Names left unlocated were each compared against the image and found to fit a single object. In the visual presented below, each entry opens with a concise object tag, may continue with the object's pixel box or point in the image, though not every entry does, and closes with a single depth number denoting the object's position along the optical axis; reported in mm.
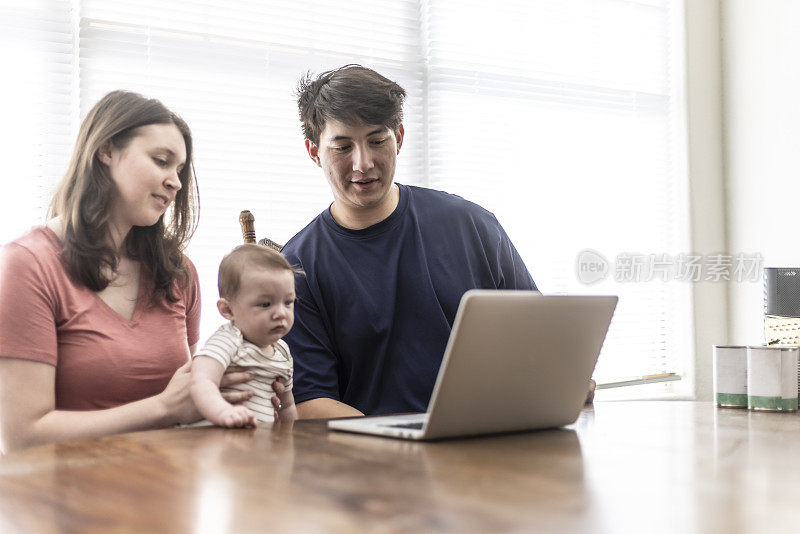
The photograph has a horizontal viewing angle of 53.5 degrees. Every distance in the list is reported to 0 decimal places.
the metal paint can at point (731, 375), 1595
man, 2061
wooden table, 705
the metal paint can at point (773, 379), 1525
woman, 1504
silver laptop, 1087
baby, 1563
